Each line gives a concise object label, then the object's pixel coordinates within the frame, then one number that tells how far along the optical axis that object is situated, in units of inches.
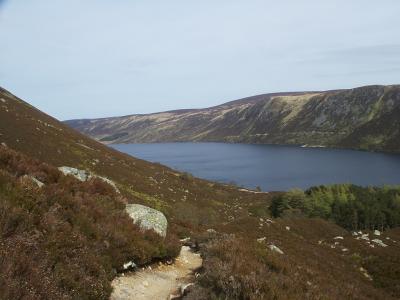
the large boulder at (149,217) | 578.1
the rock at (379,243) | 1078.0
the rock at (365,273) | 790.8
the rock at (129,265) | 432.5
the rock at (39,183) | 488.7
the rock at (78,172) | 761.0
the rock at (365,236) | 1138.4
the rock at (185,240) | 686.3
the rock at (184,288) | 394.2
